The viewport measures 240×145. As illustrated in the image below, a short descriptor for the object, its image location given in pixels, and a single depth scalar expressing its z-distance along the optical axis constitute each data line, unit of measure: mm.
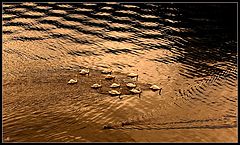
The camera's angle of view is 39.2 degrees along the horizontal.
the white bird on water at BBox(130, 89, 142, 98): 42844
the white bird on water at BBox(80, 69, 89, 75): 46659
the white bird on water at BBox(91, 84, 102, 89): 43094
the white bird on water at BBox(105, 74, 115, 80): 45531
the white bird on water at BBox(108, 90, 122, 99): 42156
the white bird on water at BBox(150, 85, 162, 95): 44144
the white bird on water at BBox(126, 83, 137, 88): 43841
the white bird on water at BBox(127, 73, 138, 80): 47344
